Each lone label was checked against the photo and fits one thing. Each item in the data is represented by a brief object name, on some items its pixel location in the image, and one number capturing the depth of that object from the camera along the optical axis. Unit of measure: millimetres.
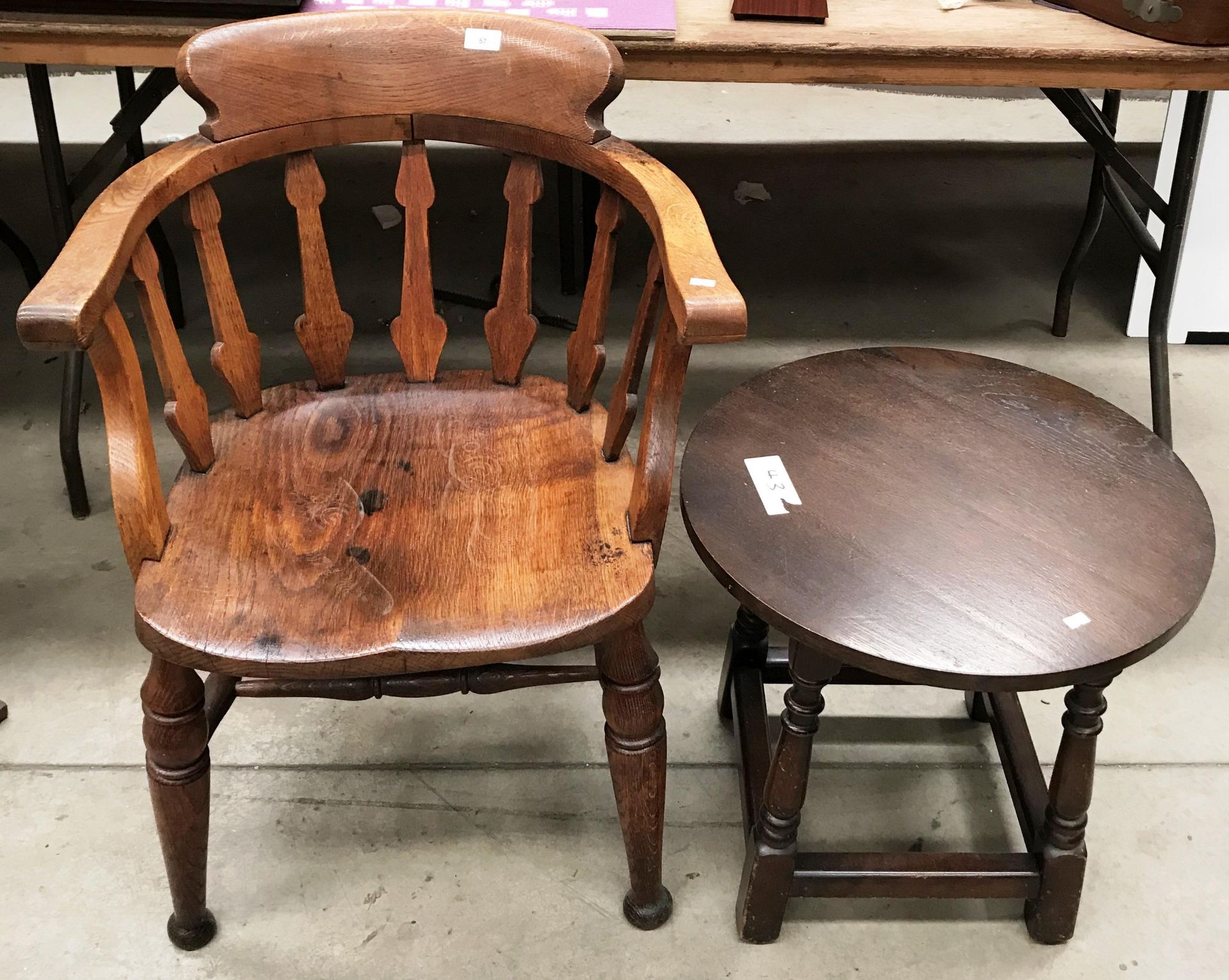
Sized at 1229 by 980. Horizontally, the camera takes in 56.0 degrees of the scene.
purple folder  1488
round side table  1028
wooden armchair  1038
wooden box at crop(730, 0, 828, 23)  1559
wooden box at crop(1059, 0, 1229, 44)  1509
